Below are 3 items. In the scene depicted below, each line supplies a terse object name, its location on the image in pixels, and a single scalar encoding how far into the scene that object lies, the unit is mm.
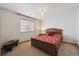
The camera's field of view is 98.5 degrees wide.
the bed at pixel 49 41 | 2556
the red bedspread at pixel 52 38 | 2563
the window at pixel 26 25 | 2735
